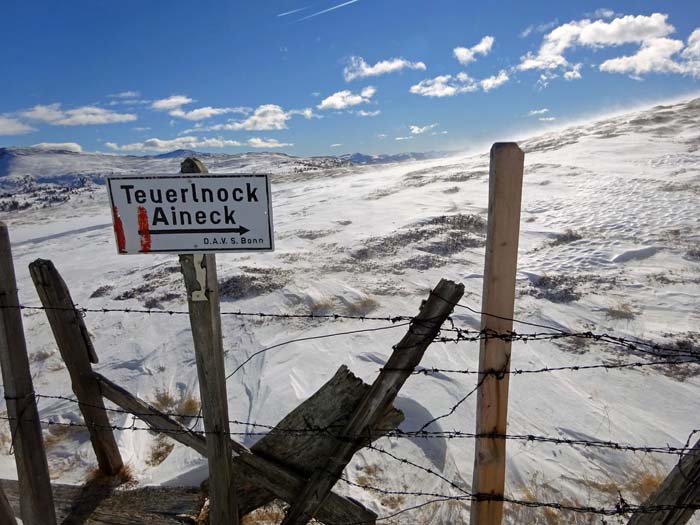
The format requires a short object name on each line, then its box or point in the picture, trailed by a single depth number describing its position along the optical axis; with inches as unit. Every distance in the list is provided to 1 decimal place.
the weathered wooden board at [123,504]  124.8
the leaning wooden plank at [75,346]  127.5
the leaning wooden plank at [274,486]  100.3
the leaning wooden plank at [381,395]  83.1
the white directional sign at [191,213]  78.2
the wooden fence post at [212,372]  84.0
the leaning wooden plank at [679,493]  75.7
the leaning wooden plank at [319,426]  95.5
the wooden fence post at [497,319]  75.5
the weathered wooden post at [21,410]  107.6
